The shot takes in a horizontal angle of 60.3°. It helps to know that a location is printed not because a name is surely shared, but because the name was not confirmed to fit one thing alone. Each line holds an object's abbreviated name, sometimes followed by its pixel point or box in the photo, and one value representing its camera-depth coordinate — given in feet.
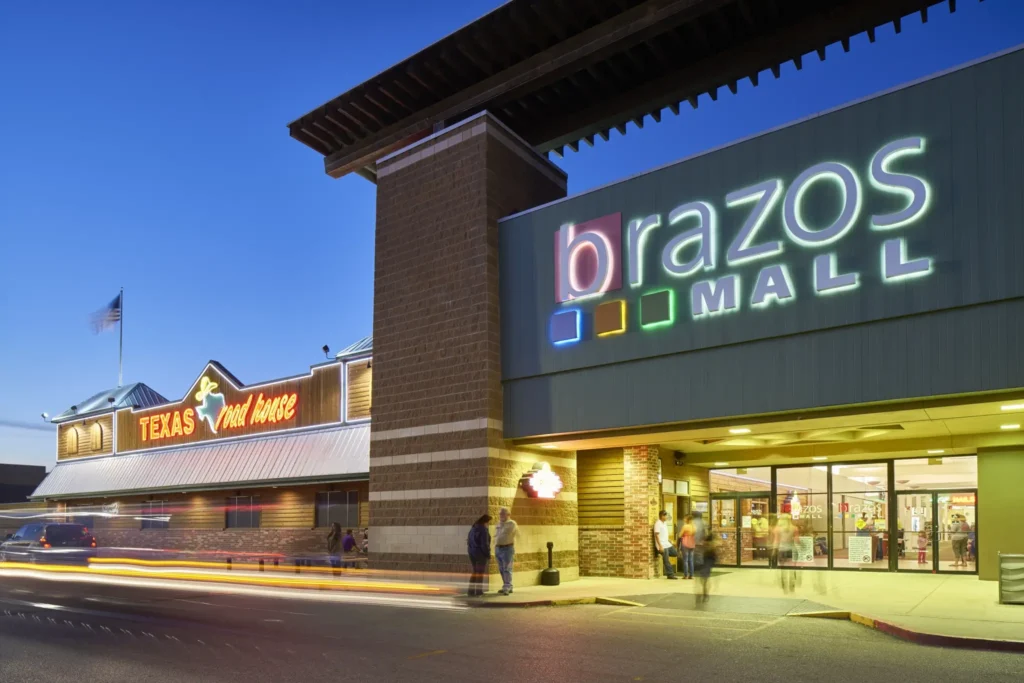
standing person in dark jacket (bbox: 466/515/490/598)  63.21
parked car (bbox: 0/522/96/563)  92.48
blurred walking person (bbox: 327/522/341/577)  88.43
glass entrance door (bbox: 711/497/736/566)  87.81
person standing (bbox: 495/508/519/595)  63.21
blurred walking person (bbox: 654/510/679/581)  72.43
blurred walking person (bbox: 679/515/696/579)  71.61
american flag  143.54
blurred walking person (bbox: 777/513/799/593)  60.59
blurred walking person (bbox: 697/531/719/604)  54.85
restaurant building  98.37
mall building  51.34
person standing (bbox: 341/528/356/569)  89.25
